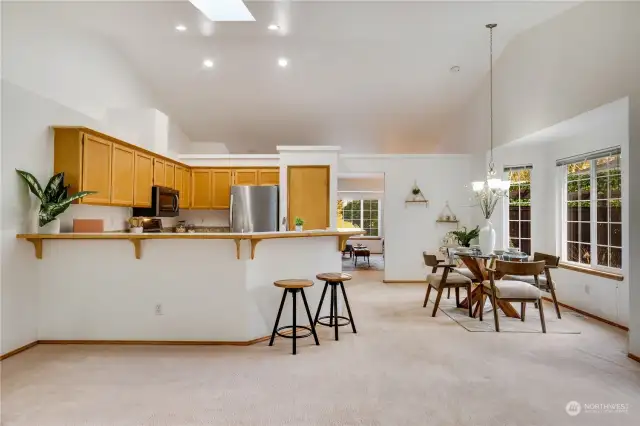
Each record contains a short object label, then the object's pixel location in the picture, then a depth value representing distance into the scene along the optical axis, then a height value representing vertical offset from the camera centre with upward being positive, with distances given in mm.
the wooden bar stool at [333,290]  3879 -730
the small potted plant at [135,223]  5289 -78
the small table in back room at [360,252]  9955 -845
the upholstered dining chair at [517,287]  4184 -736
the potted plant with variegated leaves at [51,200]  3656 +157
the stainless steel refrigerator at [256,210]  6707 +131
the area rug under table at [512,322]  4344 -1201
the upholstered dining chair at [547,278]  4770 -737
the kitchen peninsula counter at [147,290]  3756 -697
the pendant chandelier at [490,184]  4826 +437
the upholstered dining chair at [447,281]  4859 -781
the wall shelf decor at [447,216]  7355 +51
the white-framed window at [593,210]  4855 +127
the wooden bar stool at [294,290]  3520 -654
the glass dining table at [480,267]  4754 -584
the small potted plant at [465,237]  5445 -250
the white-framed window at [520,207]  6367 +197
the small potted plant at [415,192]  7375 +493
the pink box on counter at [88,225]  4184 -87
